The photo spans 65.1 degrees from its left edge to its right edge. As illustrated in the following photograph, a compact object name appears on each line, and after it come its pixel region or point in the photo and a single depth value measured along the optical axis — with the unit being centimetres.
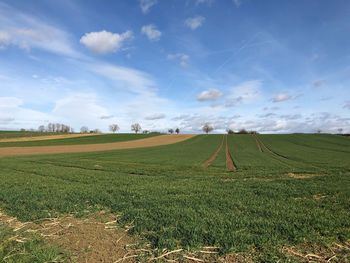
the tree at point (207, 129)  19151
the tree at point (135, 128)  19500
